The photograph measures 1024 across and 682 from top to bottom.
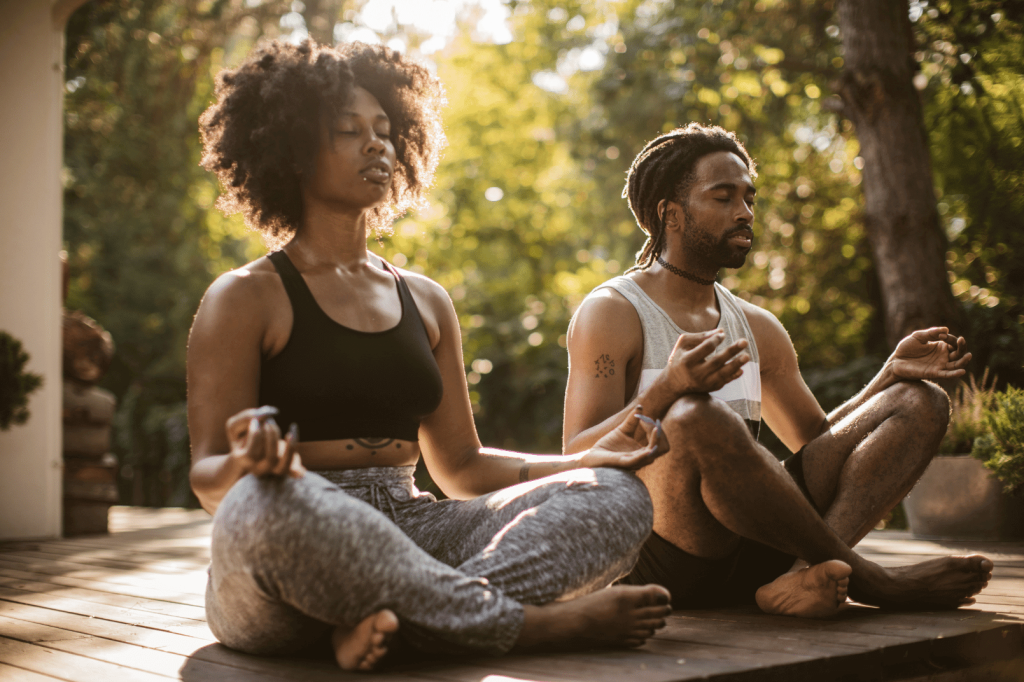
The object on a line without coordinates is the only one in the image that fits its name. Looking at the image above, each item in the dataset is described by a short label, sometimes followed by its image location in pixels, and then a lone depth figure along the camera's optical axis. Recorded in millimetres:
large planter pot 3977
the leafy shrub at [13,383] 4668
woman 1516
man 1969
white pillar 5066
